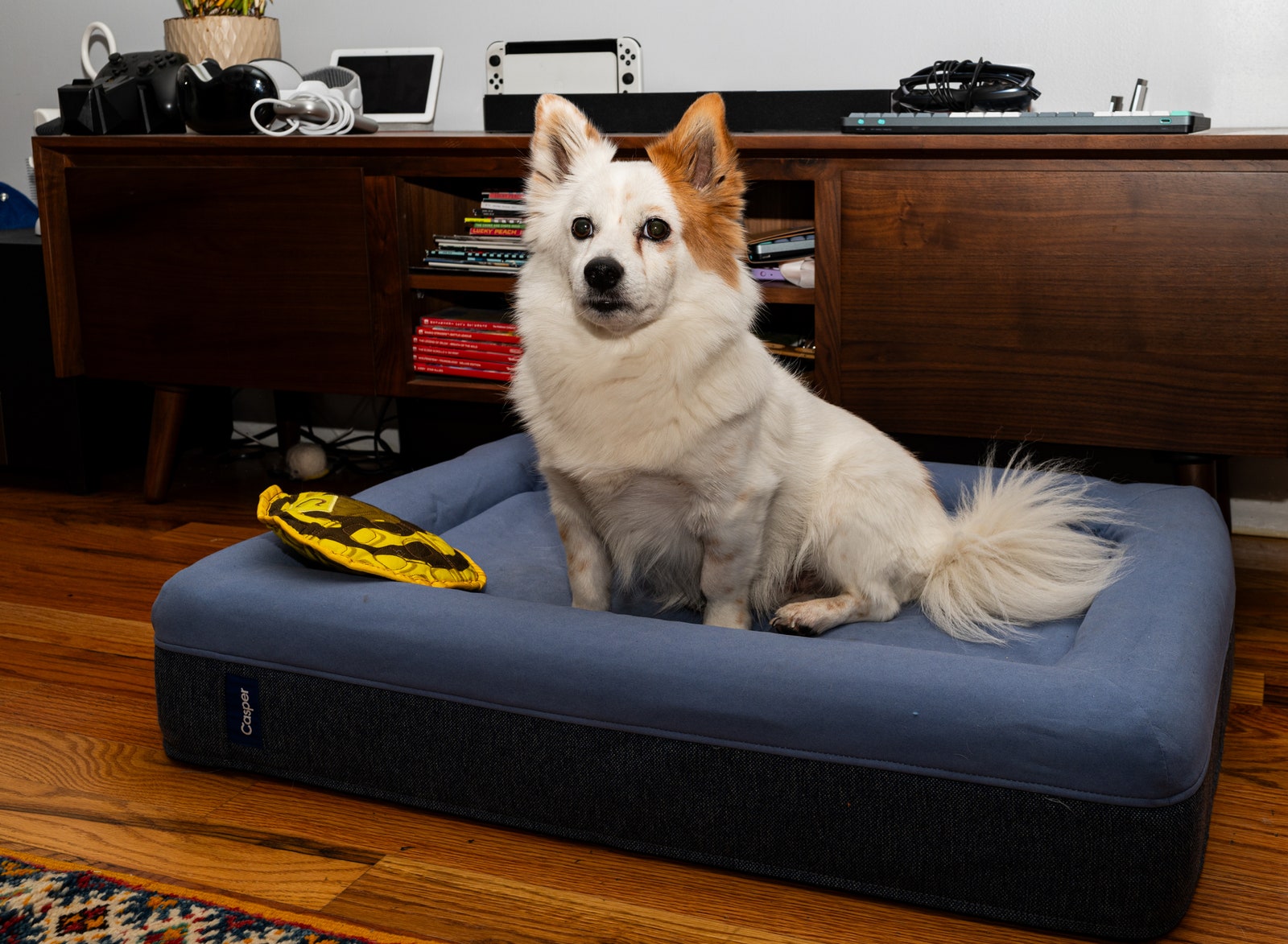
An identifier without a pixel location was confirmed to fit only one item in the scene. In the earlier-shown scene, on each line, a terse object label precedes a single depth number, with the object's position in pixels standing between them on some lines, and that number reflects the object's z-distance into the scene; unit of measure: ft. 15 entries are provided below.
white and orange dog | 4.96
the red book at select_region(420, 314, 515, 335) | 7.83
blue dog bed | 3.88
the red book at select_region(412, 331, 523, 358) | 7.81
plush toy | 5.16
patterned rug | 3.89
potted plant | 8.96
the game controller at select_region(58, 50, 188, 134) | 8.34
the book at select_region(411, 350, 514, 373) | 7.88
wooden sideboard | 6.28
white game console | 8.71
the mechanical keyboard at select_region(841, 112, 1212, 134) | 6.23
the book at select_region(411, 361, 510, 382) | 7.90
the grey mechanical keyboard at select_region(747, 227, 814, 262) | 7.43
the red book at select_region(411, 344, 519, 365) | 7.86
